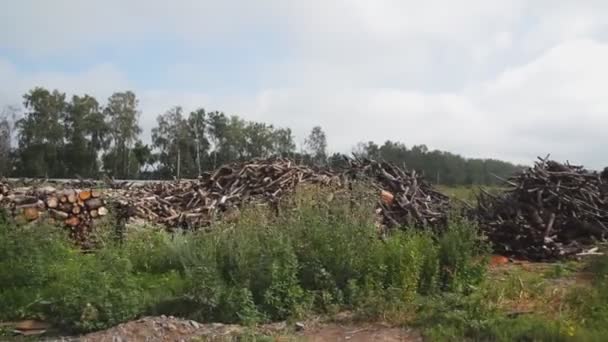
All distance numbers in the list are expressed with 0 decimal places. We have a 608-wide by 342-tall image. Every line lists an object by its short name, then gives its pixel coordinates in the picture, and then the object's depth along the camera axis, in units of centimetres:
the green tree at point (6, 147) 3816
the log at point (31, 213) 1116
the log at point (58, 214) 1156
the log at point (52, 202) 1159
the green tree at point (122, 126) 4894
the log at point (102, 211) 1196
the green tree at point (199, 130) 5003
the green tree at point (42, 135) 4422
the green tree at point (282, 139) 4268
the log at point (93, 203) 1198
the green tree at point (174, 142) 4762
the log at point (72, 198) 1180
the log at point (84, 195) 1195
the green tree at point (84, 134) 4675
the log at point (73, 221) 1173
